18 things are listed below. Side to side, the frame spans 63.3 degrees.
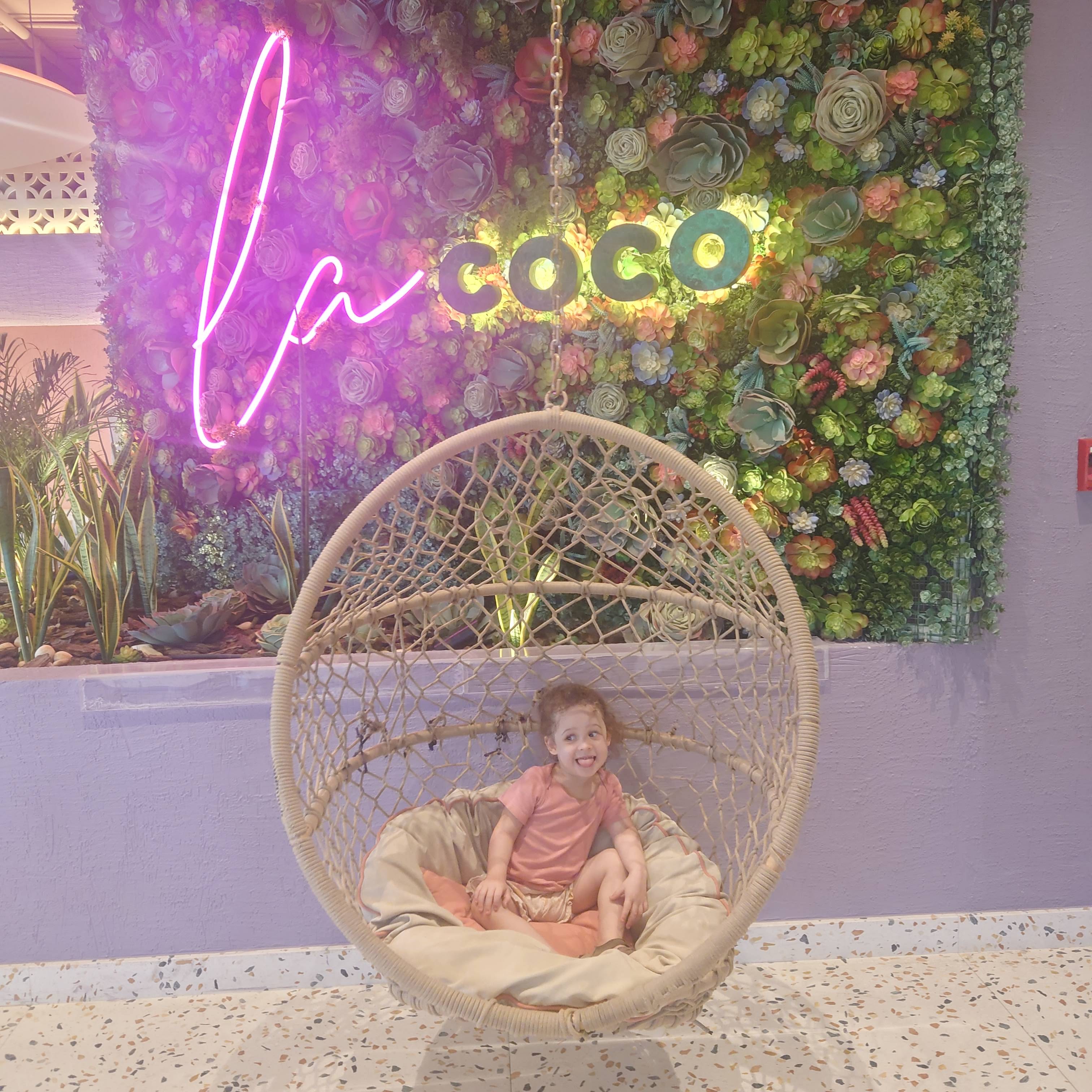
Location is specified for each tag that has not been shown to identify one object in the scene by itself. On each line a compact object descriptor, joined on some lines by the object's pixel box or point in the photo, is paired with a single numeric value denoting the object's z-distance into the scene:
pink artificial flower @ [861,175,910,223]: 2.14
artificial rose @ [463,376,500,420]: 2.39
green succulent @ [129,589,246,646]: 2.30
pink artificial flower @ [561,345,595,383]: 2.36
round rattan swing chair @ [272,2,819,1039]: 1.46
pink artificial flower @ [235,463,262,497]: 2.57
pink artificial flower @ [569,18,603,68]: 2.23
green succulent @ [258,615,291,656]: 2.28
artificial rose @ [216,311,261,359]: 2.47
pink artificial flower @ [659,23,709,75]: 2.20
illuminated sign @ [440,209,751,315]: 2.23
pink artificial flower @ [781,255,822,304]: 2.24
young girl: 1.83
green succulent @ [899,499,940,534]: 2.19
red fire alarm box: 2.19
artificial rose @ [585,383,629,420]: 2.33
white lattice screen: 2.77
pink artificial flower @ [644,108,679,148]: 2.25
